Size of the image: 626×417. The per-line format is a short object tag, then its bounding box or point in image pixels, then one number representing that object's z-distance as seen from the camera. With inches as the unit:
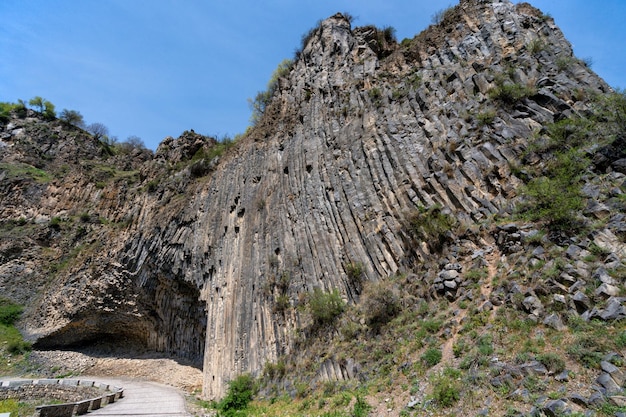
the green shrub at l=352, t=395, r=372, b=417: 300.4
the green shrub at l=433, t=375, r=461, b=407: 253.3
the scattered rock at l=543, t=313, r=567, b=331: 251.4
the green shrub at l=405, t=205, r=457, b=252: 398.2
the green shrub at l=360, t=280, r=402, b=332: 399.5
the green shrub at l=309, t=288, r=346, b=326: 472.1
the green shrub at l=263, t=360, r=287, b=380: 497.0
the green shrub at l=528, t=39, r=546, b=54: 473.6
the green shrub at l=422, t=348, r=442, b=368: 305.7
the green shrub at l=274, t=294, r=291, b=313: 561.3
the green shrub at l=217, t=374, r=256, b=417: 488.1
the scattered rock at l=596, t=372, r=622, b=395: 192.4
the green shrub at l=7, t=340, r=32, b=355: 997.2
